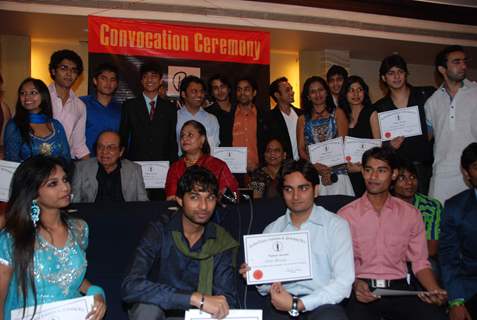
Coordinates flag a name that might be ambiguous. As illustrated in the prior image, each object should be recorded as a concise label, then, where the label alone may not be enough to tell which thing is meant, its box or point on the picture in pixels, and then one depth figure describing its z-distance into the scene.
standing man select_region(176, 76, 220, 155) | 4.84
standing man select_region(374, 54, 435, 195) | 4.10
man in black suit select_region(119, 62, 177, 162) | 4.58
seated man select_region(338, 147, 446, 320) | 2.85
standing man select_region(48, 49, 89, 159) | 4.43
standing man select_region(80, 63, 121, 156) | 4.62
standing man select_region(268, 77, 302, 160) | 4.98
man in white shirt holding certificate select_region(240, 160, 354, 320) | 2.56
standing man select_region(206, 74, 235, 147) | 5.04
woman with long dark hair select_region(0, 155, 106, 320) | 2.36
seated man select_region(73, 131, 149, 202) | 3.80
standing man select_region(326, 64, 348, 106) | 4.89
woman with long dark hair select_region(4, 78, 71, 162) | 3.70
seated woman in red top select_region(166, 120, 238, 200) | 3.75
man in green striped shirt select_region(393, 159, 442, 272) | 3.48
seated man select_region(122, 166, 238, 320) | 2.61
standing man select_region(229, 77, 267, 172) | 5.03
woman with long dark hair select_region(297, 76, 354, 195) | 4.26
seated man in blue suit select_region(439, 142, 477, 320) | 2.90
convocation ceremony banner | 5.61
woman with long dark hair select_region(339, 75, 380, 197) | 4.26
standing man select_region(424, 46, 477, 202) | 3.98
